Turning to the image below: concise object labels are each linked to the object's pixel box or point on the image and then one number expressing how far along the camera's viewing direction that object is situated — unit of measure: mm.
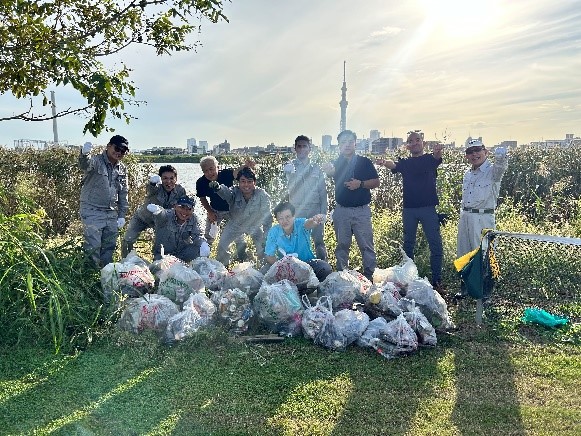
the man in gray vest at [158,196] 5809
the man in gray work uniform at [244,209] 5645
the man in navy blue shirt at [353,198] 5711
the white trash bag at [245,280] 4848
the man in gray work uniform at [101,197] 5270
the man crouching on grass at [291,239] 5117
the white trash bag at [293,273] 4762
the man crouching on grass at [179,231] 5410
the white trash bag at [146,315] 4270
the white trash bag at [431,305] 4469
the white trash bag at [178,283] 4660
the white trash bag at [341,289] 4672
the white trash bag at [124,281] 4613
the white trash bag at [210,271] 5016
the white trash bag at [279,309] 4414
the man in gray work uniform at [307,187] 5895
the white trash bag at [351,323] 4215
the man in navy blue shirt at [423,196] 5703
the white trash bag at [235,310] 4434
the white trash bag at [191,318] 4164
